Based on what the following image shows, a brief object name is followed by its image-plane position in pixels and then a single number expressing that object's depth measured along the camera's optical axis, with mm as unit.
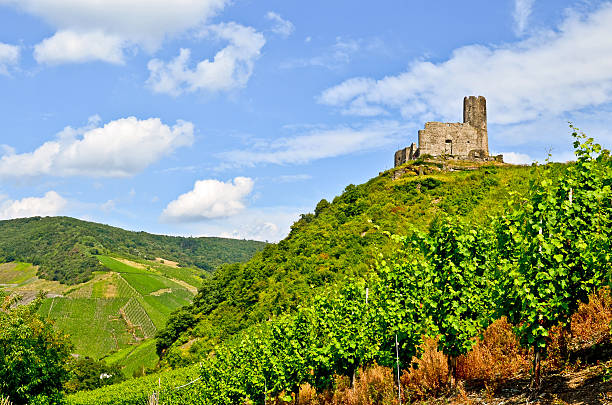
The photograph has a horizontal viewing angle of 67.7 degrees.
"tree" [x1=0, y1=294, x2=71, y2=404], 26375
